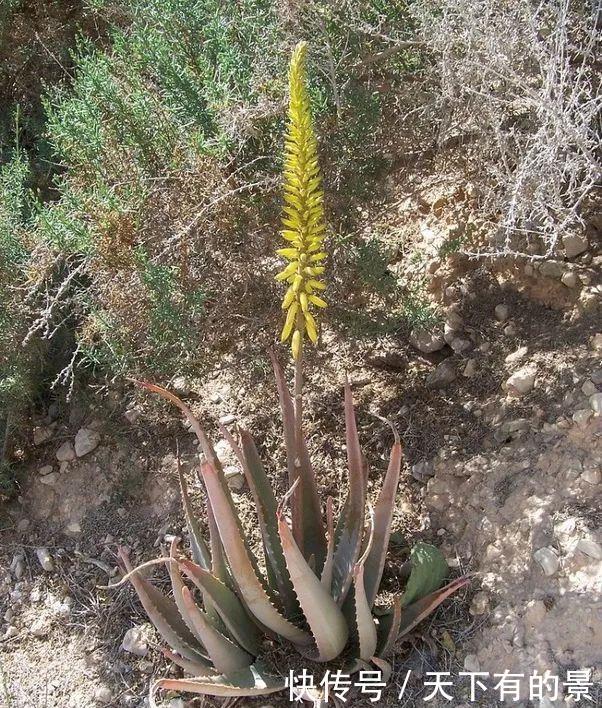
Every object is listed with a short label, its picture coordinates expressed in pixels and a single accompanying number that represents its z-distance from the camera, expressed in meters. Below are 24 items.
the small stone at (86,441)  3.17
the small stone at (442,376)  2.96
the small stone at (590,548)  2.24
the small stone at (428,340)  3.07
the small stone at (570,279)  2.90
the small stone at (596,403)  2.48
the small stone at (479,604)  2.35
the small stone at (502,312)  3.03
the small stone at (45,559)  2.94
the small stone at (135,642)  2.63
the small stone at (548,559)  2.28
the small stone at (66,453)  3.20
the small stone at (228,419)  3.08
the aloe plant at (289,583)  2.00
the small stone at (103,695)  2.58
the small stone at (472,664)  2.27
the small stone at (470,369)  2.93
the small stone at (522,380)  2.73
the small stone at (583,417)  2.49
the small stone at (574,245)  2.96
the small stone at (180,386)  3.10
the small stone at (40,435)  3.25
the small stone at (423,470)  2.75
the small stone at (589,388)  2.55
